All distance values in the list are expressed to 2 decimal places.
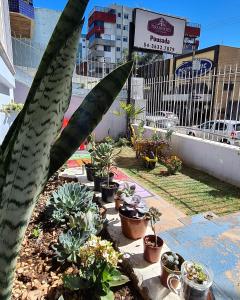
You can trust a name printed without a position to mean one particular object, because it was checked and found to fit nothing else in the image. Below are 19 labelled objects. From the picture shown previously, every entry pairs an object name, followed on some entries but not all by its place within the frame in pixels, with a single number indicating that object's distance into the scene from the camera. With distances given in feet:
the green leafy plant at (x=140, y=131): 22.88
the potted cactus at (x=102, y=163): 12.07
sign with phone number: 25.98
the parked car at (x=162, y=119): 22.22
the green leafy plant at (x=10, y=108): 13.38
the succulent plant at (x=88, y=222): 7.40
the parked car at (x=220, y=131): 16.44
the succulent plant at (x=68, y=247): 6.63
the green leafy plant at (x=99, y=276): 5.30
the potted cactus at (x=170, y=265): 5.70
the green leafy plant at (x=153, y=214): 6.69
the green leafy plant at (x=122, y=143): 27.02
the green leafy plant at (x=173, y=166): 17.21
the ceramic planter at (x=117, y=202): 9.64
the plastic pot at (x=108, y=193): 10.56
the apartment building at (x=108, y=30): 175.94
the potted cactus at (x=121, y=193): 9.48
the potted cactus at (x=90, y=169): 13.36
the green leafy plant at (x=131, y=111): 26.10
